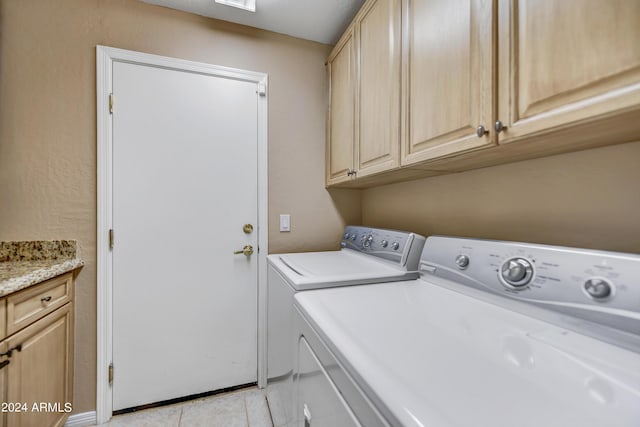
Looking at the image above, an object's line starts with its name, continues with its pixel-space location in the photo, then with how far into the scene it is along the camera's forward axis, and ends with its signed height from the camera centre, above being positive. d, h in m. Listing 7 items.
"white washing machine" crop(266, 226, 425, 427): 1.16 -0.29
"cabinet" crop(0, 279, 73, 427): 1.06 -0.73
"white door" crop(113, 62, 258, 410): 1.65 -0.14
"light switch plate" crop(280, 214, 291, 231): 1.99 -0.07
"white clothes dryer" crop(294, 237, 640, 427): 0.44 -0.31
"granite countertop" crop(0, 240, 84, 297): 1.23 -0.26
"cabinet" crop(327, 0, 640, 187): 0.58 +0.38
